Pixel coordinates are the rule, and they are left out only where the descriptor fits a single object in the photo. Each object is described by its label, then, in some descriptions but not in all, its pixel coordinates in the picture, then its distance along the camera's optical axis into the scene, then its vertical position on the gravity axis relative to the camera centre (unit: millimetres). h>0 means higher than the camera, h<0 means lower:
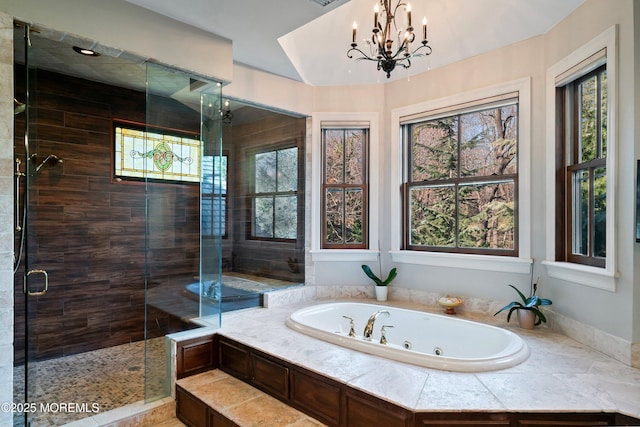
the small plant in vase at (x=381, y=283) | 3748 -673
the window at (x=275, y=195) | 4137 +261
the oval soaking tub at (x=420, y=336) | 2154 -872
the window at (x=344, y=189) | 4004 +311
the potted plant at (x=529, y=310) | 2796 -718
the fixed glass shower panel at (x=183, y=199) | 2938 +143
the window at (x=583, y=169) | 2498 +356
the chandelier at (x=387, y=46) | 2231 +1083
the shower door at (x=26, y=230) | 2174 -98
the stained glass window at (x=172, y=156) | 3037 +508
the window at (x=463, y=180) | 3227 +360
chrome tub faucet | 2893 -880
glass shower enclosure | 2785 -19
